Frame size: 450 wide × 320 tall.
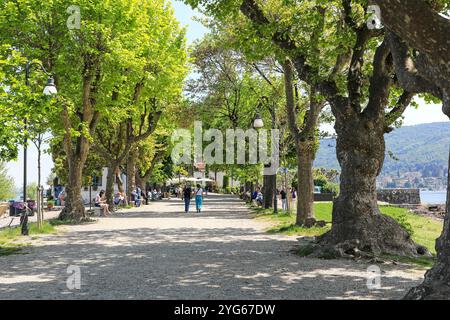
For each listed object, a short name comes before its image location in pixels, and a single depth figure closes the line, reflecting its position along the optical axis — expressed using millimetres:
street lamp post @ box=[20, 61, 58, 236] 17172
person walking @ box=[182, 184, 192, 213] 31203
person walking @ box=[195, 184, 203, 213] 31822
